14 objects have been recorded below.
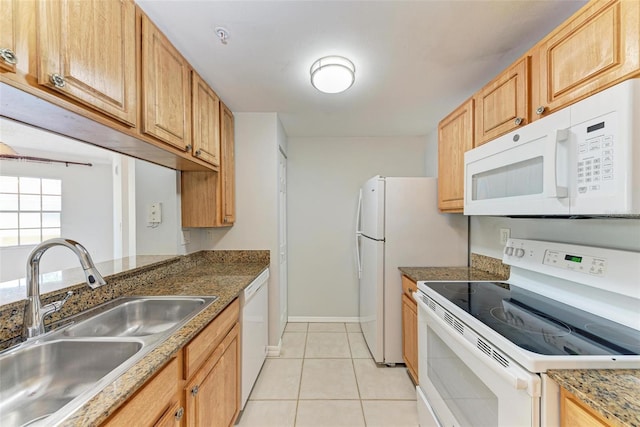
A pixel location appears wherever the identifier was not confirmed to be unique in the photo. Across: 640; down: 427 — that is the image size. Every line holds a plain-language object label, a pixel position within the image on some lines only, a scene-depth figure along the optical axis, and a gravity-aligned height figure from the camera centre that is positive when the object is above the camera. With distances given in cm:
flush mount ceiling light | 162 +87
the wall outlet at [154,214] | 211 -1
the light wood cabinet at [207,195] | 216 +14
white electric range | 83 -46
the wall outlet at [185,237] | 220 -21
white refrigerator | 226 -24
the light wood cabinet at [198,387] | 79 -67
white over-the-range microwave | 81 +19
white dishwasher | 174 -86
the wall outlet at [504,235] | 187 -16
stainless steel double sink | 78 -52
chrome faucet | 93 -23
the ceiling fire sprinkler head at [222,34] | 136 +93
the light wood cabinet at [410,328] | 197 -90
